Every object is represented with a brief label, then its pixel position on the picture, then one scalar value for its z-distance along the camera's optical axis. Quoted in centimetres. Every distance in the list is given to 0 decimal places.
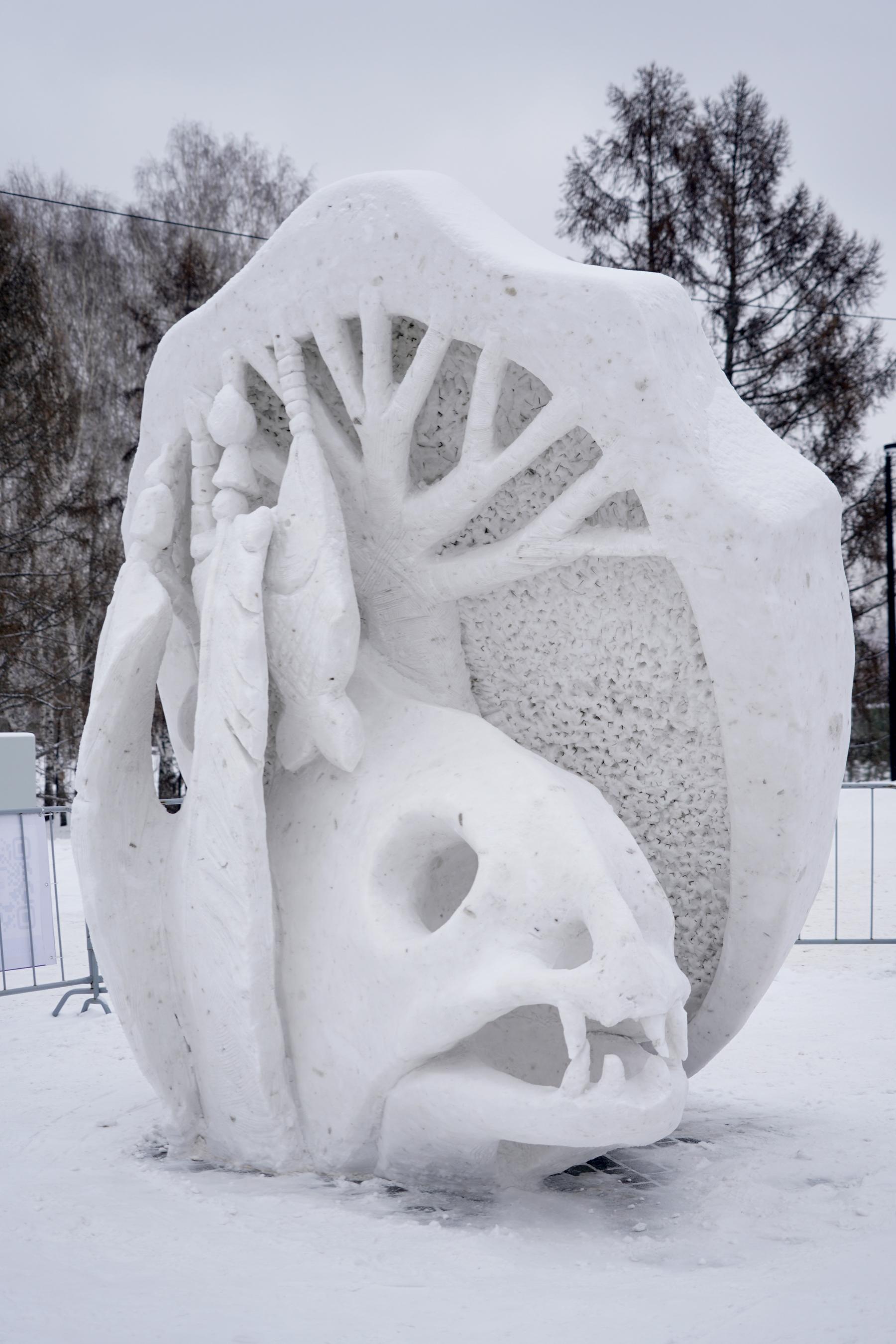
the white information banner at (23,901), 657
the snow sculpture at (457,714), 334
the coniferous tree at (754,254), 1391
